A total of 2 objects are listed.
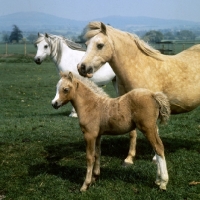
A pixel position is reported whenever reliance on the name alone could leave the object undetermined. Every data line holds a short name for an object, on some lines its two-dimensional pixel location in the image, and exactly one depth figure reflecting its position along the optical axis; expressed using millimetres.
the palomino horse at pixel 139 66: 5696
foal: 4934
